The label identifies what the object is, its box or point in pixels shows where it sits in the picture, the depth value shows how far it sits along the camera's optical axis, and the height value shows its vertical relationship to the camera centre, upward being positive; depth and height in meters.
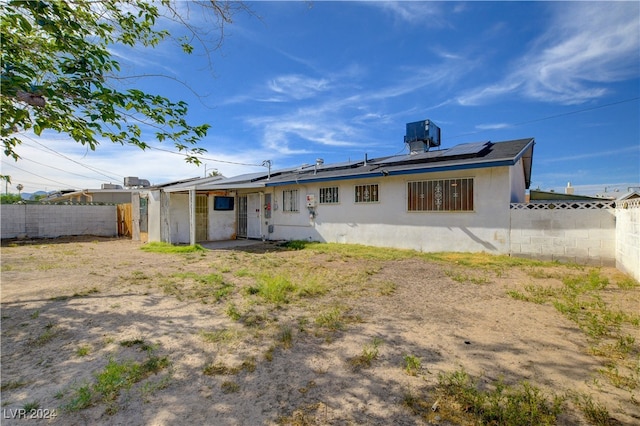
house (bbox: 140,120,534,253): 8.57 +0.28
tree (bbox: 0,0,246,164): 2.30 +1.12
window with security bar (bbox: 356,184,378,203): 10.90 +0.58
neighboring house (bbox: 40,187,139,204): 23.37 +1.20
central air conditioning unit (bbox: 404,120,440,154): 13.80 +3.45
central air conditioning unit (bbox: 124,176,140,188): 21.61 +2.11
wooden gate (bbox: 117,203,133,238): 17.00 -0.62
